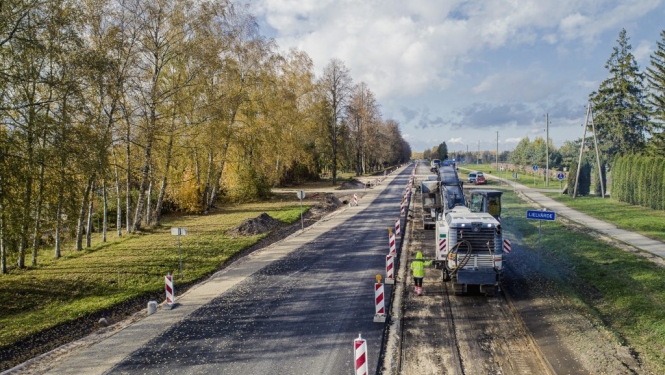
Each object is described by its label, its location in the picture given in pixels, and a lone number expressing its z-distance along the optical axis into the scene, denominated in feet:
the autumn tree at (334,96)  177.88
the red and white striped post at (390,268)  46.26
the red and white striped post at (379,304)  34.78
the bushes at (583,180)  132.67
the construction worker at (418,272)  40.91
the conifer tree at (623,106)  141.90
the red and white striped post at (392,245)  55.72
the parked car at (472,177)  186.12
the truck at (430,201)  75.14
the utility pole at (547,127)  151.70
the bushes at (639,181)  97.23
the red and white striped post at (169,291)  41.22
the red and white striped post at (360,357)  24.06
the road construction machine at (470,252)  40.40
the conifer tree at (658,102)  122.93
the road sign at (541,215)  50.26
